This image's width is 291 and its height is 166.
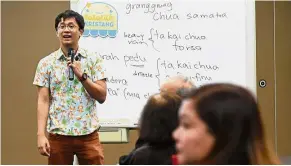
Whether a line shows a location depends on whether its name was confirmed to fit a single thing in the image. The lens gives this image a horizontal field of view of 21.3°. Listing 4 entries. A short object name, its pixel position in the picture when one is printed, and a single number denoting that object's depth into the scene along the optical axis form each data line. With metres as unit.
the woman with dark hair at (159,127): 3.73
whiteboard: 5.77
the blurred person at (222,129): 2.81
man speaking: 4.94
